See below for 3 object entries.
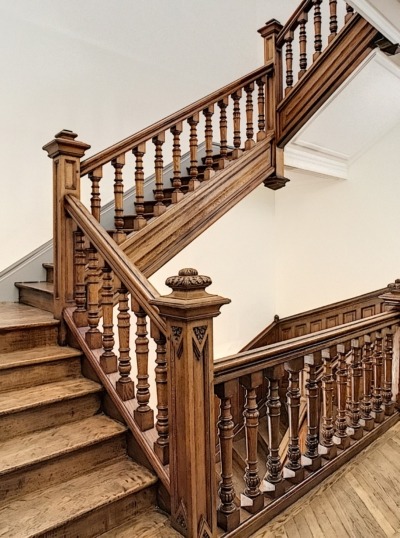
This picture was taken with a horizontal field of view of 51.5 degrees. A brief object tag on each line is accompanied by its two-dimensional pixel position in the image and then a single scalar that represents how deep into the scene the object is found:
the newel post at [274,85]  3.50
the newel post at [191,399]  1.42
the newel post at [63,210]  2.24
